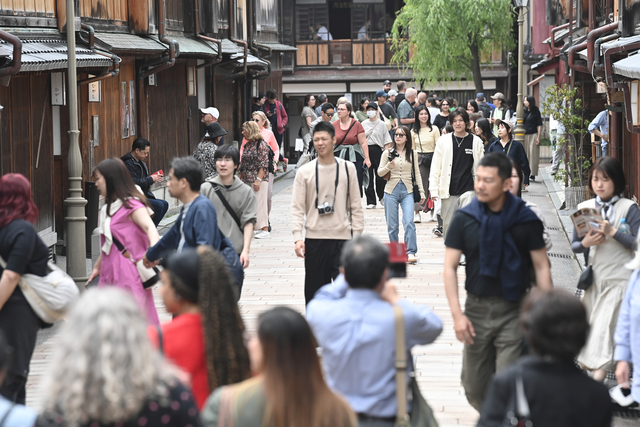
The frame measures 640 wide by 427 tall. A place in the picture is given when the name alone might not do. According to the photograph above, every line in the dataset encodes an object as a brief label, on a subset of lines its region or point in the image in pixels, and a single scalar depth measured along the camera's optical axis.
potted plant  31.92
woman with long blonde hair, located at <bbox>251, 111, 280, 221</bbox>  30.05
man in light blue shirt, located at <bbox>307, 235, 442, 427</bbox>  7.69
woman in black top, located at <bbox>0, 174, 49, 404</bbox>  10.62
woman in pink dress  13.40
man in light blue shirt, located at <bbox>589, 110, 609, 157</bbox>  32.12
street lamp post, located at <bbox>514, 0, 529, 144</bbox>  40.62
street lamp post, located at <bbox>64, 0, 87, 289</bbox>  19.36
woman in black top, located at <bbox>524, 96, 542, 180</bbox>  43.69
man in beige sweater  15.45
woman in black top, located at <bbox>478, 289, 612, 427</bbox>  6.24
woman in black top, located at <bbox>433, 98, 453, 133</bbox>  38.31
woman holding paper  12.59
